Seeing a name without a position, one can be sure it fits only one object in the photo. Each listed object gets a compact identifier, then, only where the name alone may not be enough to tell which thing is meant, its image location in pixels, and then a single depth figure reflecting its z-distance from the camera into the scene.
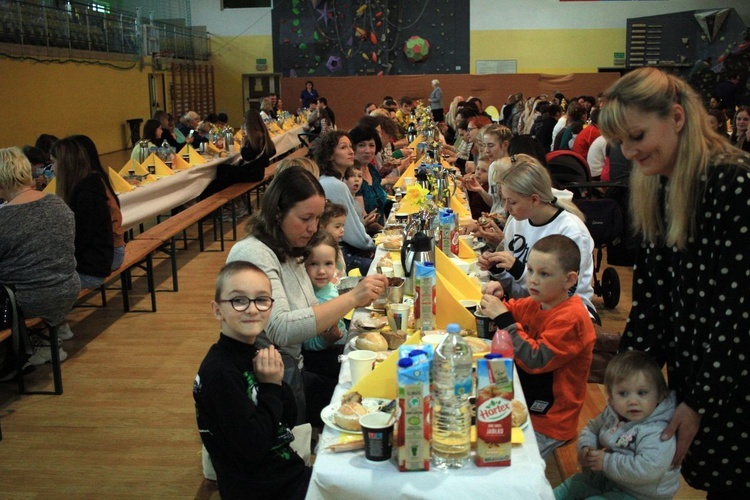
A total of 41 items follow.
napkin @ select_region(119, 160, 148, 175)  7.36
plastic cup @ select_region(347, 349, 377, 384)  2.37
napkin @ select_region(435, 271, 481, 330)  2.79
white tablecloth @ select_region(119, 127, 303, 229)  6.62
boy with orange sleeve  2.52
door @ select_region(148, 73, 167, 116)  19.45
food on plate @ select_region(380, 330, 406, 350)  2.63
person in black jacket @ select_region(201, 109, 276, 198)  9.34
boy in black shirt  2.06
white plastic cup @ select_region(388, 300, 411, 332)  2.75
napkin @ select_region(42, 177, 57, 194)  5.81
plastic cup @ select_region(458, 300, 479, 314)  2.97
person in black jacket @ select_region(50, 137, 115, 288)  4.87
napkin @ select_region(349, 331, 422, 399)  2.20
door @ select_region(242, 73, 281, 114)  23.64
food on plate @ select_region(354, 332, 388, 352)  2.58
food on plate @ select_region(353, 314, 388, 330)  2.84
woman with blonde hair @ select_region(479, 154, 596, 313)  3.37
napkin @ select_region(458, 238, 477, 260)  4.14
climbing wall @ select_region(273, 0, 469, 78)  22.72
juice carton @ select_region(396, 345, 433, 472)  1.73
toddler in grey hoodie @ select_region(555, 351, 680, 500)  2.04
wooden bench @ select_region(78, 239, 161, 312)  5.51
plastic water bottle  1.80
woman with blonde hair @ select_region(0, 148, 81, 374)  4.14
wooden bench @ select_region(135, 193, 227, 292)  6.24
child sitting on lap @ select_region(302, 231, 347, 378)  3.29
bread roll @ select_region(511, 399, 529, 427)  2.00
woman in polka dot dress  1.71
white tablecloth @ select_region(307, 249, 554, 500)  1.75
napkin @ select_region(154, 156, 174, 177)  7.74
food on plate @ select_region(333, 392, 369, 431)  2.01
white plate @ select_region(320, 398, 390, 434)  2.05
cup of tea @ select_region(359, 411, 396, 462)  1.84
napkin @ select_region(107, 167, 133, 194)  6.60
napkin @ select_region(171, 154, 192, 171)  8.30
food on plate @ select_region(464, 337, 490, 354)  2.50
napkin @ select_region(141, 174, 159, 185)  7.23
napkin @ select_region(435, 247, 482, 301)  3.20
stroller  5.49
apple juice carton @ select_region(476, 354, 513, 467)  1.77
